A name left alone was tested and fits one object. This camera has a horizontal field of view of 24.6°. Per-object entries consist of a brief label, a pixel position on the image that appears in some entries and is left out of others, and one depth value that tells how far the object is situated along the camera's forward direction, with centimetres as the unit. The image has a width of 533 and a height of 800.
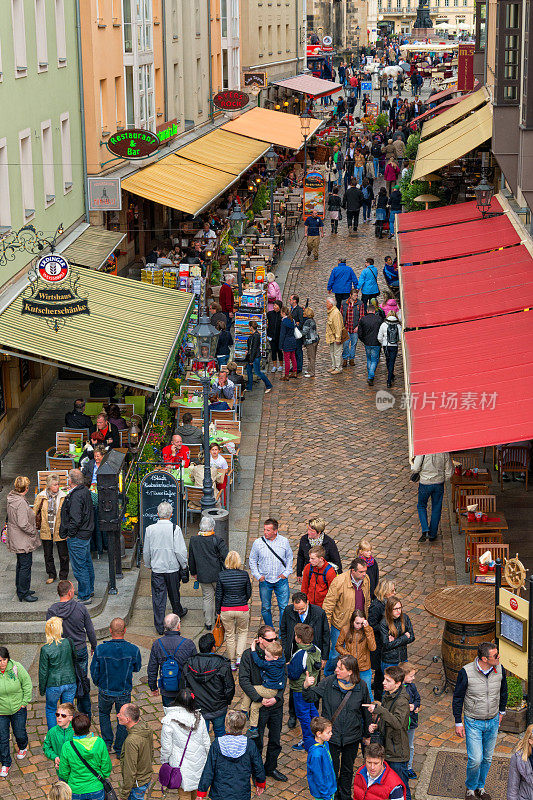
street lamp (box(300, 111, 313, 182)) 4036
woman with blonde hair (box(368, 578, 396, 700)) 1115
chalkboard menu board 1480
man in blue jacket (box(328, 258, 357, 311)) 2578
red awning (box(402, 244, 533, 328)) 1705
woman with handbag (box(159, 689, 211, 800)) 945
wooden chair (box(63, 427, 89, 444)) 1769
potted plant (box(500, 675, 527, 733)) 1122
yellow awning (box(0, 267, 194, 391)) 1664
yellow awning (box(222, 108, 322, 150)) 4162
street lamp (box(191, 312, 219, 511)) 1491
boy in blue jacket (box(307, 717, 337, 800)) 899
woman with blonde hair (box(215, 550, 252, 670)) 1205
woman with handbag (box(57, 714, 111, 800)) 911
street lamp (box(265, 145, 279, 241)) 3632
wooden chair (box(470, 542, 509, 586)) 1380
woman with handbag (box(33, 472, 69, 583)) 1389
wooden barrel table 1176
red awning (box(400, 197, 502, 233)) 2373
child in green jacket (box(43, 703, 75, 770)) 942
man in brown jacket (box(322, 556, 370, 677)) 1161
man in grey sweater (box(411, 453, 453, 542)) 1532
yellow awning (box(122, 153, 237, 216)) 2778
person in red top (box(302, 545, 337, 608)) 1223
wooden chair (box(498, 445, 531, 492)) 1717
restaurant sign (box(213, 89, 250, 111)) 4062
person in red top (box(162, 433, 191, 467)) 1662
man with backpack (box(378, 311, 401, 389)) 2212
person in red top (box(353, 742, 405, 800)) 873
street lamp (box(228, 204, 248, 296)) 2687
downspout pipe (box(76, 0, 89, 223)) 2539
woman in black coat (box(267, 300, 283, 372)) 2334
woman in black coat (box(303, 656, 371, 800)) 964
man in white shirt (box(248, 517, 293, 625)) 1279
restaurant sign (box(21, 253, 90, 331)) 1728
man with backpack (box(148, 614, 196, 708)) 1055
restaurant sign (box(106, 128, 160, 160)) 2400
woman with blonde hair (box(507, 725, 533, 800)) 846
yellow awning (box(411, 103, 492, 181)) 2823
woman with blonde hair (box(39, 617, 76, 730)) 1061
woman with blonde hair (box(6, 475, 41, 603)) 1348
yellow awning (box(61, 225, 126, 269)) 2303
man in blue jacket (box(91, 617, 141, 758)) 1065
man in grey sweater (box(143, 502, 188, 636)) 1309
